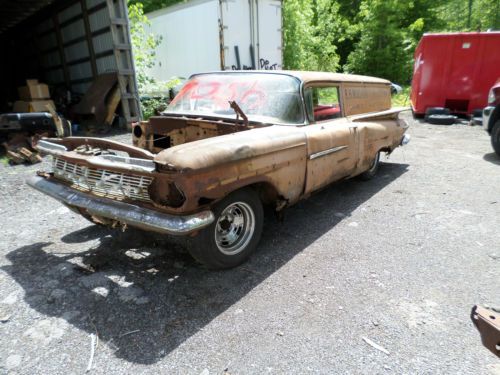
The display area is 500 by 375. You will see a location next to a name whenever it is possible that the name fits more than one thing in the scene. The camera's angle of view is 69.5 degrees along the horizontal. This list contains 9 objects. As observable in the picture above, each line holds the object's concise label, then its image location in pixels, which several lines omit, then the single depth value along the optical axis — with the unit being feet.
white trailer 32.22
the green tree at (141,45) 35.12
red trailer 32.14
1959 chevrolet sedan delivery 8.23
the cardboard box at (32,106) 31.65
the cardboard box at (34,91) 32.32
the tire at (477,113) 29.64
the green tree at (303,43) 48.34
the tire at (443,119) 32.76
